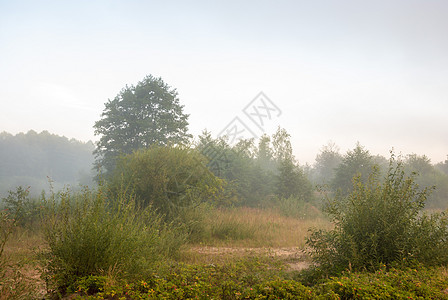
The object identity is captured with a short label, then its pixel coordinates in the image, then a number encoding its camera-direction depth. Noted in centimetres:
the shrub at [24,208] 1162
